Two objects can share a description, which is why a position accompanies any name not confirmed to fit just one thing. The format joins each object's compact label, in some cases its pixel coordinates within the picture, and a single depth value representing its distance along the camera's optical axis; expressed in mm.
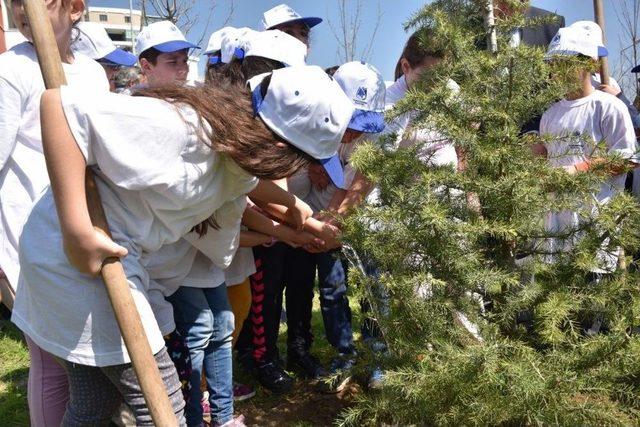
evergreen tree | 1879
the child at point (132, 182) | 1588
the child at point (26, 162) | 2025
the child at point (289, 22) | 3852
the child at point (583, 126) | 2020
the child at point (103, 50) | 3924
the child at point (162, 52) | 3889
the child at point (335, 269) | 2891
